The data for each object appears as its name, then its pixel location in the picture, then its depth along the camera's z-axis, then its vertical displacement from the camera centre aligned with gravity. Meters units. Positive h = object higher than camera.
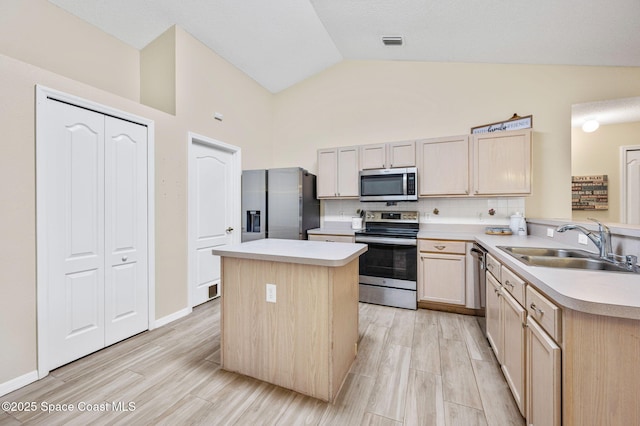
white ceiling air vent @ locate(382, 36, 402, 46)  3.17 +2.11
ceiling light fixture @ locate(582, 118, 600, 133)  3.08 +1.01
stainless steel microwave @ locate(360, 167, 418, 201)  3.35 +0.37
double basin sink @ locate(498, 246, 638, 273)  1.60 -0.31
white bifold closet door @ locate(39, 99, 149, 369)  2.01 -0.14
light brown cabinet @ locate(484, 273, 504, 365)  1.93 -0.83
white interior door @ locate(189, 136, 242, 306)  3.19 +0.07
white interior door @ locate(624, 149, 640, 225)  3.06 +0.31
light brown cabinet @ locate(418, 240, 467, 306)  2.98 -0.69
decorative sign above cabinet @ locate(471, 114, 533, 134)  3.13 +1.06
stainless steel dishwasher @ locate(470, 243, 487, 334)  2.42 -0.59
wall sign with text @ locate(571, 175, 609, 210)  3.19 +0.25
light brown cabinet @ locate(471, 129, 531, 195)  2.94 +0.57
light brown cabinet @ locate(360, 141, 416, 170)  3.45 +0.77
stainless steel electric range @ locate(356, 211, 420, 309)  3.15 -0.69
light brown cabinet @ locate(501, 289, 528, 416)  1.45 -0.81
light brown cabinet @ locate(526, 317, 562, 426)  1.04 -0.73
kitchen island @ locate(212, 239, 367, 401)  1.67 -0.69
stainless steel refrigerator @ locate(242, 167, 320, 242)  3.72 +0.13
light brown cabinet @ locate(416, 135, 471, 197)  3.19 +0.58
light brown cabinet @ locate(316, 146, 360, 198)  3.77 +0.59
